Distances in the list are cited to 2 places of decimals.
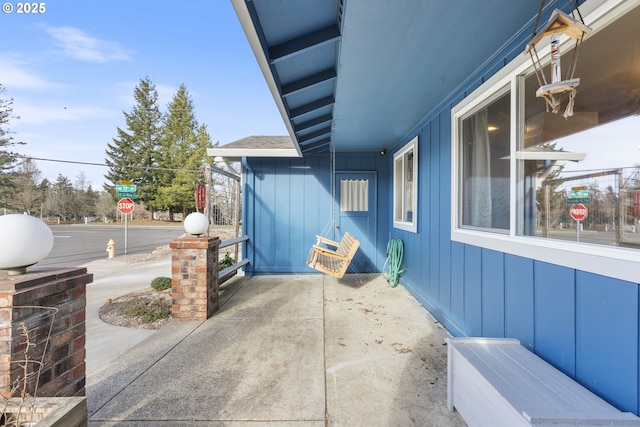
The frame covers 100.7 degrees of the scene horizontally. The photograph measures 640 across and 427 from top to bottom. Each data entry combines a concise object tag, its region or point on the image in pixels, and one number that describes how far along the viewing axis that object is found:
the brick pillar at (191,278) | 3.08
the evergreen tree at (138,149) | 26.92
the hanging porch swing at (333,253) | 4.14
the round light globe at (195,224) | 3.19
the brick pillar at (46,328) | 1.12
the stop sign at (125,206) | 8.38
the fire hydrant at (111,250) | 8.50
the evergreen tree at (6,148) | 18.47
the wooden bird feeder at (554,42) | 1.08
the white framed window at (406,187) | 3.95
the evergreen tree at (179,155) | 25.75
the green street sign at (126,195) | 9.17
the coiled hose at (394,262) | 4.59
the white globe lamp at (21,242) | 1.17
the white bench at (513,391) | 1.08
